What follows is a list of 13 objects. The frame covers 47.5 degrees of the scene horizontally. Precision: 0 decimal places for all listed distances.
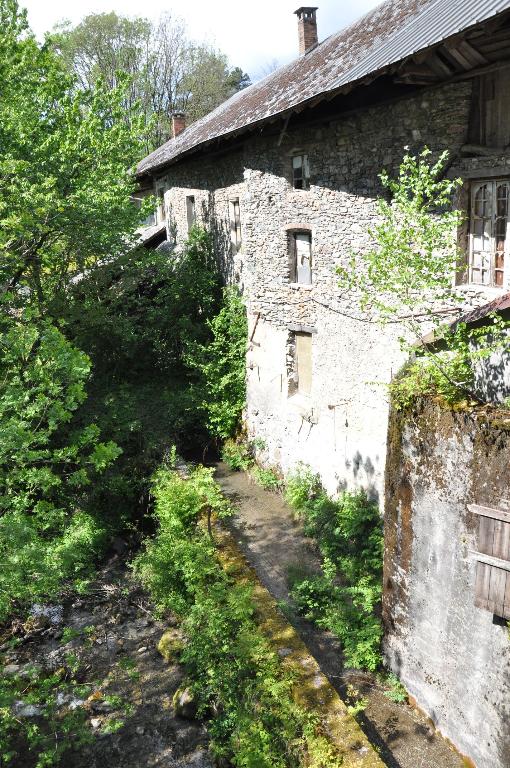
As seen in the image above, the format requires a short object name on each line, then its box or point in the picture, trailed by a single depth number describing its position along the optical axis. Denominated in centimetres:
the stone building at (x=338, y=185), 696
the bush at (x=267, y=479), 1170
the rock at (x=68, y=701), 769
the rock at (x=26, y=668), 791
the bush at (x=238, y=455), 1260
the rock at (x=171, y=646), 820
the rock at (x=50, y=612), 933
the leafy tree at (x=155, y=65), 3059
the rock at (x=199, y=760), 664
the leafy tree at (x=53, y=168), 998
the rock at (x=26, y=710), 759
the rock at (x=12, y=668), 812
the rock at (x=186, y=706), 725
